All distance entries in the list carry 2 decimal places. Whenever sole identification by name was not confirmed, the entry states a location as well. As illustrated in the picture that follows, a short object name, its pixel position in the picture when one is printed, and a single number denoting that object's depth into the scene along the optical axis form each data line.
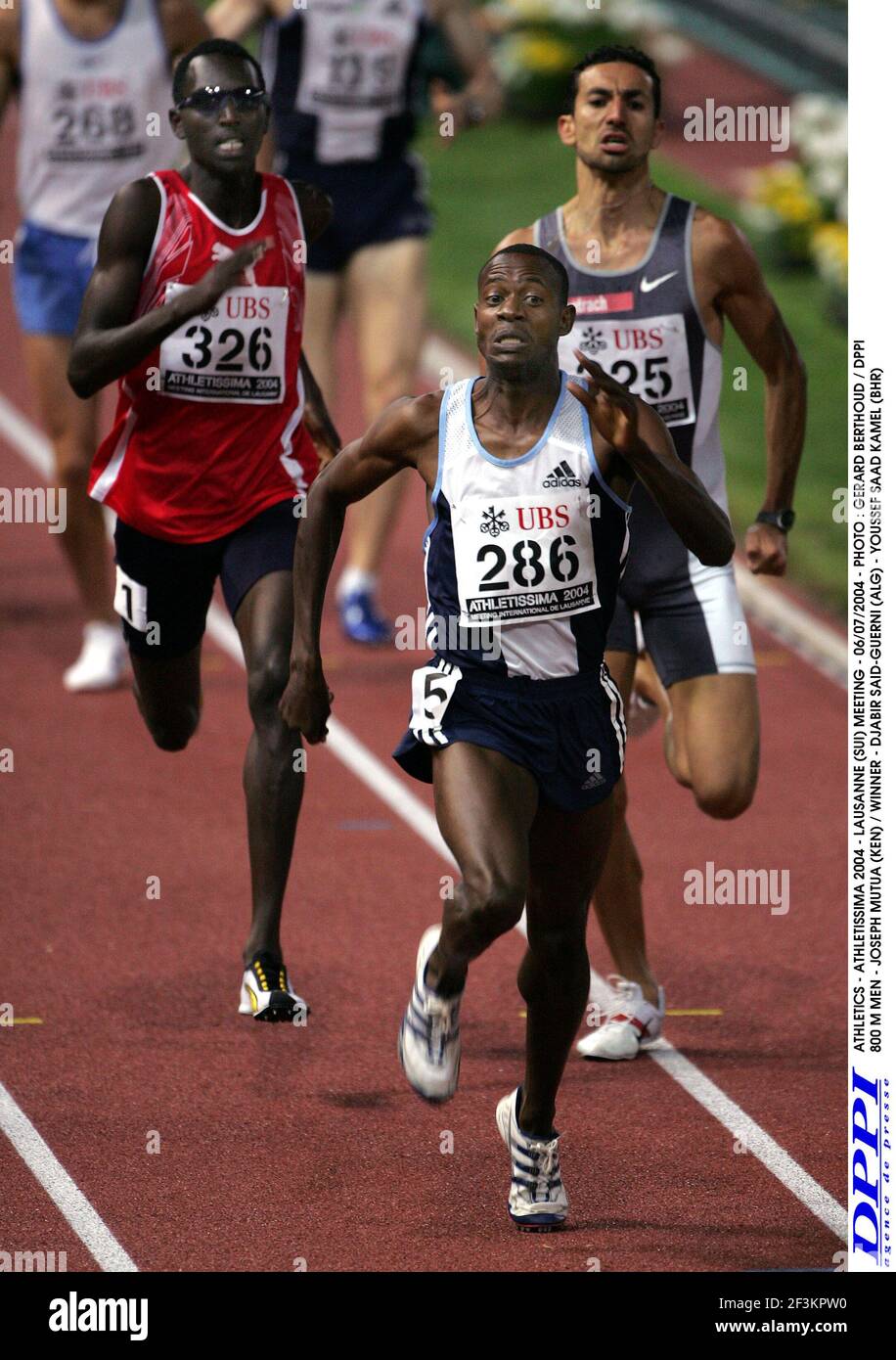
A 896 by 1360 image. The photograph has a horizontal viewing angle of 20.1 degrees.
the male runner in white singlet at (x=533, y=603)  5.84
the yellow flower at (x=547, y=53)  21.08
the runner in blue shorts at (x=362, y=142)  11.42
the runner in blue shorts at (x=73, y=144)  10.46
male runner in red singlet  7.20
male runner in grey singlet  7.23
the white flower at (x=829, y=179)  17.70
